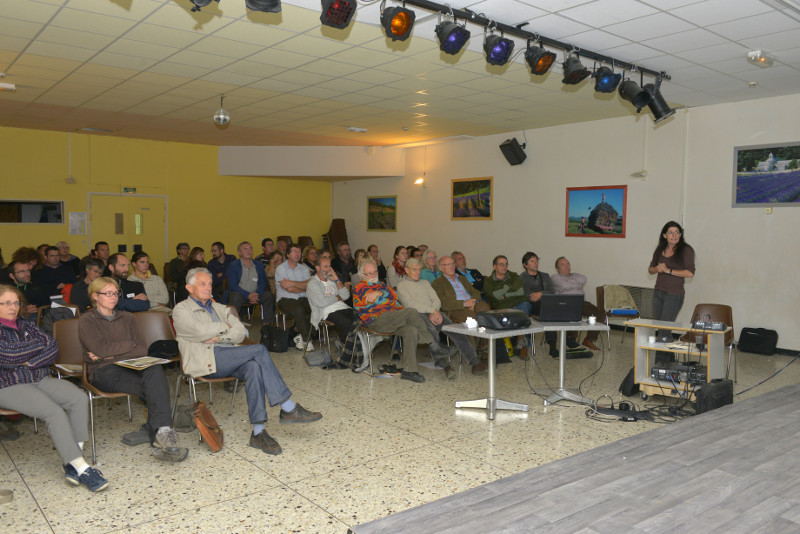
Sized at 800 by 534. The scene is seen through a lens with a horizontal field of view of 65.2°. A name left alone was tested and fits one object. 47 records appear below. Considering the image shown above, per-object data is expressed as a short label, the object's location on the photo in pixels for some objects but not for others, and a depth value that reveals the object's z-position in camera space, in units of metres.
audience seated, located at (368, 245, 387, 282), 10.18
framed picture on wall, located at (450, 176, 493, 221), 10.91
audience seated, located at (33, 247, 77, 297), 7.59
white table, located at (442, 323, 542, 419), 4.80
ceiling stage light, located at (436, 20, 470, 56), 4.75
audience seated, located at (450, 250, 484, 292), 8.48
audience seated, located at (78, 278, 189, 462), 3.93
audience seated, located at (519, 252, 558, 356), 7.65
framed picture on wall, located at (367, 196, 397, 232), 12.91
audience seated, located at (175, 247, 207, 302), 8.10
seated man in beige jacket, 4.26
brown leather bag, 4.02
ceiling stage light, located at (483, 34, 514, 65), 5.11
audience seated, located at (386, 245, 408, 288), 8.66
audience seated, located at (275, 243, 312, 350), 7.40
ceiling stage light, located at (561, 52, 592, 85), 5.67
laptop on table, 5.14
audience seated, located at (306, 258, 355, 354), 6.68
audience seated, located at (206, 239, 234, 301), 9.29
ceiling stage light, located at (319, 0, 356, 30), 4.33
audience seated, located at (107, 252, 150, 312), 5.67
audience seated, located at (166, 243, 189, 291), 9.66
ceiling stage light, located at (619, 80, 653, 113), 6.31
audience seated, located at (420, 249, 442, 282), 8.06
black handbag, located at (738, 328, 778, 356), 7.47
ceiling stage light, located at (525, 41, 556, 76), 5.40
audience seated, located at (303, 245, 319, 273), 9.95
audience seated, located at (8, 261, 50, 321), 6.25
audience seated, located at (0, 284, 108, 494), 3.50
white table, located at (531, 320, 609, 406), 5.05
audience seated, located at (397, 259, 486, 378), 6.21
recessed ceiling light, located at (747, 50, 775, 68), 5.72
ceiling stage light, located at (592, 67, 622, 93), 6.08
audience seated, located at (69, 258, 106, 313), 5.65
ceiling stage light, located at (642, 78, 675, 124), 6.45
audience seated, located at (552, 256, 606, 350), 7.79
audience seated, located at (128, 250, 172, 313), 6.67
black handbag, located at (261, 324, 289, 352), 7.38
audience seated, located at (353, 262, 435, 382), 6.05
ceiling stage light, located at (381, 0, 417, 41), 4.55
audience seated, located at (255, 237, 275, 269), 11.36
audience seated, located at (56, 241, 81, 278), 9.57
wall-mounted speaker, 10.04
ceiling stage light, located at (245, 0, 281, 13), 4.09
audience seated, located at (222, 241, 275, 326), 7.87
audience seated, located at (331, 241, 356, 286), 9.98
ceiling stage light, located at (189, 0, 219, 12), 4.02
